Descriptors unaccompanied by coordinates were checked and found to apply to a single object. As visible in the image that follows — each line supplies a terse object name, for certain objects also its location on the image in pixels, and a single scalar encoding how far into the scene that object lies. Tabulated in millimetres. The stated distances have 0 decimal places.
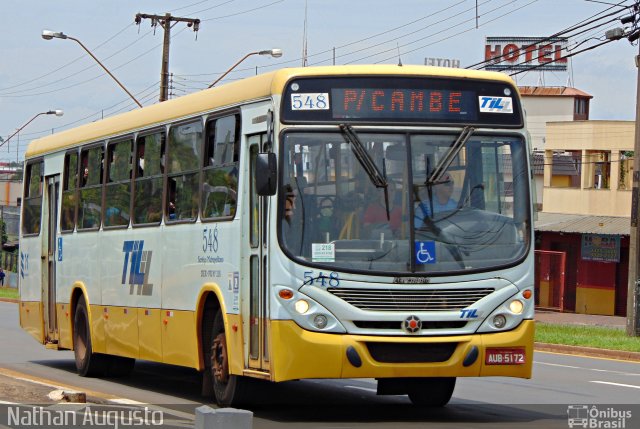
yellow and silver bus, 12383
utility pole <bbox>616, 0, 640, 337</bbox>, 32656
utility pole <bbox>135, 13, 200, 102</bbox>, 40531
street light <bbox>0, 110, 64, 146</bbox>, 57162
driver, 12672
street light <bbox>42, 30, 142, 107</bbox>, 38344
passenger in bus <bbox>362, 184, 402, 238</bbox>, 12562
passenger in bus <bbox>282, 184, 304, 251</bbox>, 12562
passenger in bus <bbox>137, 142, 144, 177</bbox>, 16828
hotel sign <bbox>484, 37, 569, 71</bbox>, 86375
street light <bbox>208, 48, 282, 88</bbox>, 36831
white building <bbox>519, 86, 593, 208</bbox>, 86062
